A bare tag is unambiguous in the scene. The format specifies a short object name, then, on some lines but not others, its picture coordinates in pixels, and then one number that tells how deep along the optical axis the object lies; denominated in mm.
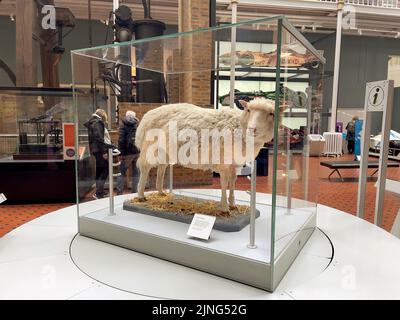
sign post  2428
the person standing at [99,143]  2551
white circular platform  1375
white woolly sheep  1571
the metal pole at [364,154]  2594
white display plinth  1431
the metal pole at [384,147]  2418
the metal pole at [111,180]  2201
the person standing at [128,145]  2455
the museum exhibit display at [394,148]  8130
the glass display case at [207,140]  1474
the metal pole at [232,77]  1856
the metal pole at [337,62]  10609
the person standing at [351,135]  11328
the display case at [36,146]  4707
